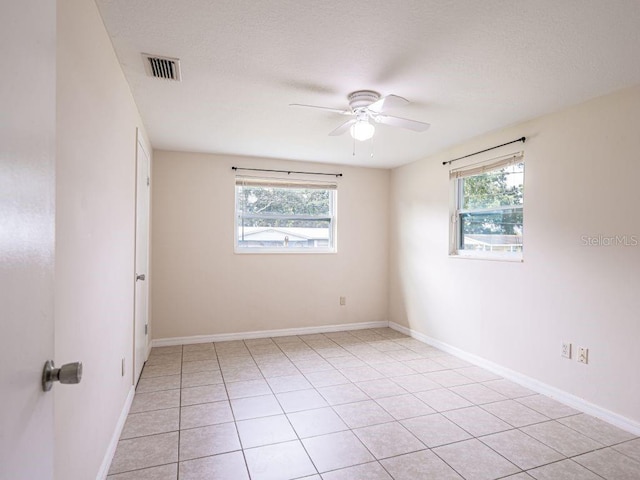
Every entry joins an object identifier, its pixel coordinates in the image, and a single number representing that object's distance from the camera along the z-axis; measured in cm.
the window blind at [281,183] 466
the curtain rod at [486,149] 325
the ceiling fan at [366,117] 263
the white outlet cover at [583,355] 273
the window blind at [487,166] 337
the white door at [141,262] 305
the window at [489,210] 340
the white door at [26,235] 59
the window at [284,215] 474
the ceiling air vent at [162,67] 221
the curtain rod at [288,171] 467
